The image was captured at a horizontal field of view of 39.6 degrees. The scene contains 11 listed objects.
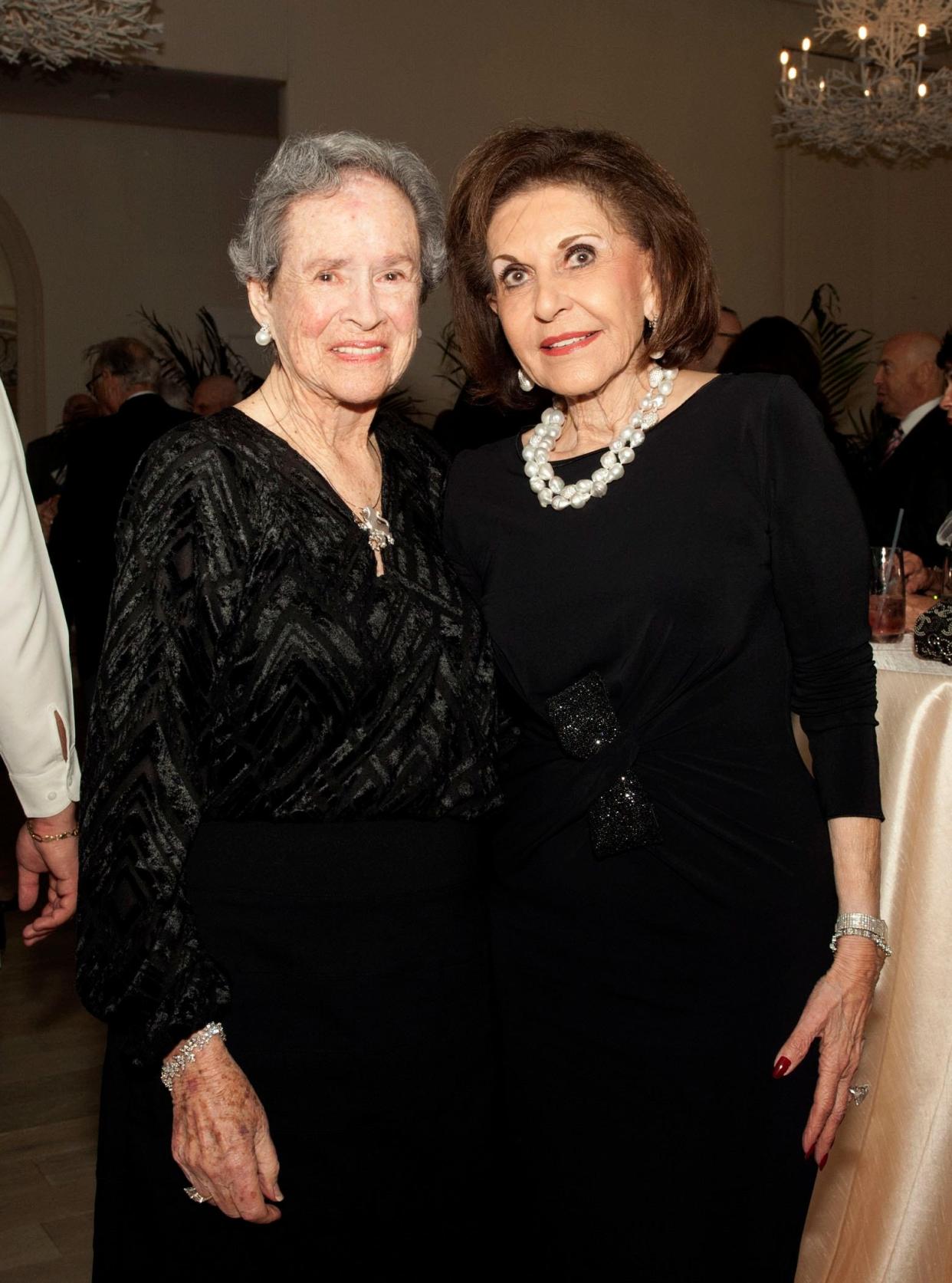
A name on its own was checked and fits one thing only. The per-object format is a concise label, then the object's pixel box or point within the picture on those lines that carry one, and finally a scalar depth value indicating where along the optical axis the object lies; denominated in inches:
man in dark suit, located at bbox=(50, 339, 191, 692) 207.9
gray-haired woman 59.8
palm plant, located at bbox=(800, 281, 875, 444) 325.7
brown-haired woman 68.0
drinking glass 110.7
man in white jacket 69.7
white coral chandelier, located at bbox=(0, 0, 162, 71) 266.1
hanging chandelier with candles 297.0
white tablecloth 92.7
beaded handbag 101.3
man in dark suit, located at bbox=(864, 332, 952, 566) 176.7
